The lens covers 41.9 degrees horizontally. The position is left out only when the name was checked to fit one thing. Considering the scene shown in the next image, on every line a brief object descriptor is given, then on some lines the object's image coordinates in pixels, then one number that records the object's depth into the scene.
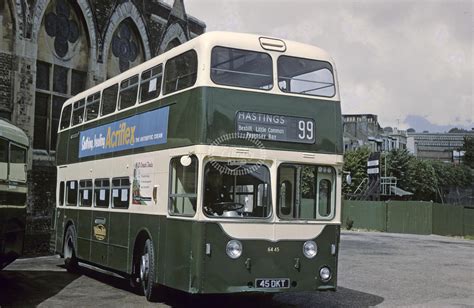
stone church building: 22.12
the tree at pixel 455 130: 154.95
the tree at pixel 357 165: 56.09
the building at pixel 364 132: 81.26
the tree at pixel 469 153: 87.00
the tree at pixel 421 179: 60.28
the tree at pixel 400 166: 58.94
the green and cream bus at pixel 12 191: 11.76
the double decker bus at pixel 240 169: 9.09
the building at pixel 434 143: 124.56
